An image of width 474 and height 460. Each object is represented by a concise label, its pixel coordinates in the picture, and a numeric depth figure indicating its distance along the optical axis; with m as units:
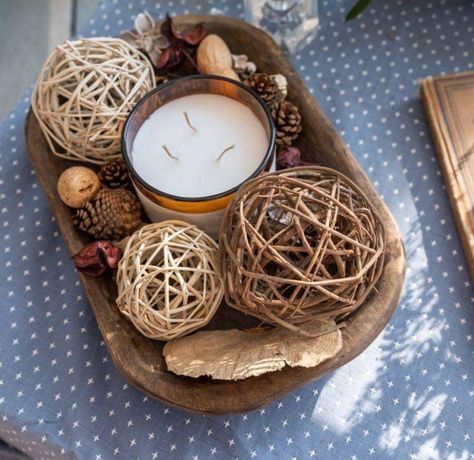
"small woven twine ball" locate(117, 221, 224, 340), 0.51
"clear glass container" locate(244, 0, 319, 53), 0.74
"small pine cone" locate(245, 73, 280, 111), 0.61
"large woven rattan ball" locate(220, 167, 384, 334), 0.46
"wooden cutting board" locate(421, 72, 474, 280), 0.61
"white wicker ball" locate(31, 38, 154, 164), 0.58
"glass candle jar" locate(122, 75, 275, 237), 0.55
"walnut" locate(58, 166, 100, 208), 0.59
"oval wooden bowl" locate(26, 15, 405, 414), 0.50
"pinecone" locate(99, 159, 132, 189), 0.60
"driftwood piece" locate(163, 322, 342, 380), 0.48
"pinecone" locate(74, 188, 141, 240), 0.58
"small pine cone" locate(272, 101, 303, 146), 0.60
